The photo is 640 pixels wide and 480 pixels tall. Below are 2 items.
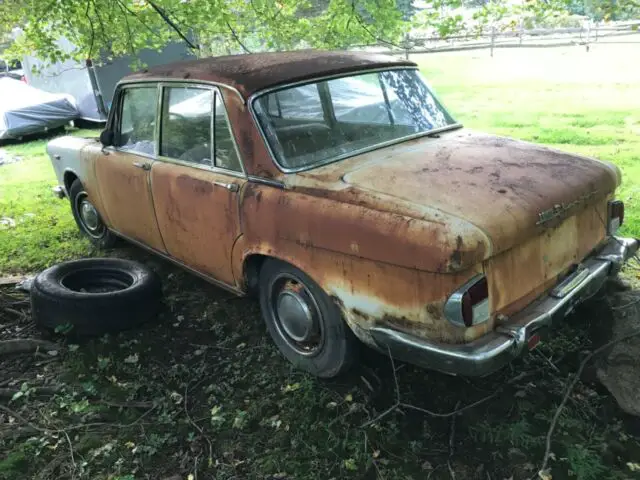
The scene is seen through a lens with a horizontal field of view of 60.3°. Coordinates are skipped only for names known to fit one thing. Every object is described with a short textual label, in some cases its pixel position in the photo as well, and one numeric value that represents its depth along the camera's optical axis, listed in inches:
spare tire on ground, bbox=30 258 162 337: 148.2
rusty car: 95.7
